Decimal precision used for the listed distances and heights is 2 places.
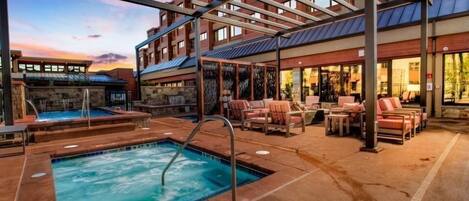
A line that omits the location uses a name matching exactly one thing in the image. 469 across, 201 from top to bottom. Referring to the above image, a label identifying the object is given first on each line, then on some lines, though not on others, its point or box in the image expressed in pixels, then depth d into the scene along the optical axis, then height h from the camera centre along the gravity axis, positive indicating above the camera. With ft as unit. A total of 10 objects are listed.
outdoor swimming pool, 41.39 -2.89
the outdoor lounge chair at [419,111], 22.27 -1.81
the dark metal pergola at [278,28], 15.71 +7.07
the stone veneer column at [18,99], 21.81 -0.03
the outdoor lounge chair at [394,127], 18.19 -2.64
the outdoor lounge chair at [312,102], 33.22 -1.22
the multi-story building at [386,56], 29.07 +5.31
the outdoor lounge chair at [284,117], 22.38 -2.20
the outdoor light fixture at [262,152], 16.06 -3.82
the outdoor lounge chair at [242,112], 26.77 -2.08
